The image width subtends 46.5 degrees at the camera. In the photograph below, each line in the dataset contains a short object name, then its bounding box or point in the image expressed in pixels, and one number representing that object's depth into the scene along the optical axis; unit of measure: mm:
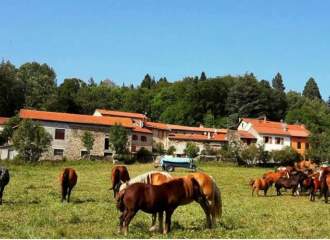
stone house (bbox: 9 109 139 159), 53469
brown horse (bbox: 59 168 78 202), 15516
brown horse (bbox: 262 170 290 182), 23781
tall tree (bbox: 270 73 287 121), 97562
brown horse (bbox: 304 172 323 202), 19030
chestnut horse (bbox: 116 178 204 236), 8766
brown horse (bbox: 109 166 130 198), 16703
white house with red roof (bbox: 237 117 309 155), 67000
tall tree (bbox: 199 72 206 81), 131500
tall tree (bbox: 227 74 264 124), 90938
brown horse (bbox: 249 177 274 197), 20859
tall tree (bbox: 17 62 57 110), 81819
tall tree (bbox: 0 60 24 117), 77562
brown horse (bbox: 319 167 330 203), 18266
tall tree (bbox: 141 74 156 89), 146650
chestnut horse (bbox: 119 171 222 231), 10234
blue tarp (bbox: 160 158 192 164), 39047
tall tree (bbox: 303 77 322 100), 155000
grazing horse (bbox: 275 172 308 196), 21188
